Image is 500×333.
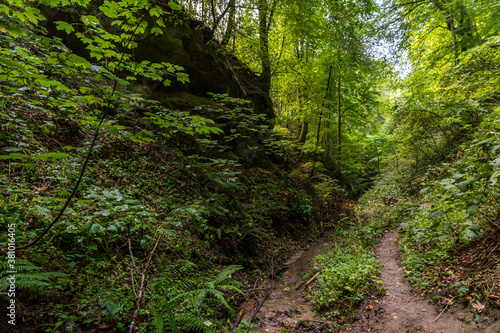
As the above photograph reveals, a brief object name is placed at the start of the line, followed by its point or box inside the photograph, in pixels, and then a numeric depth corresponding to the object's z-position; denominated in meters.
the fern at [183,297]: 2.21
